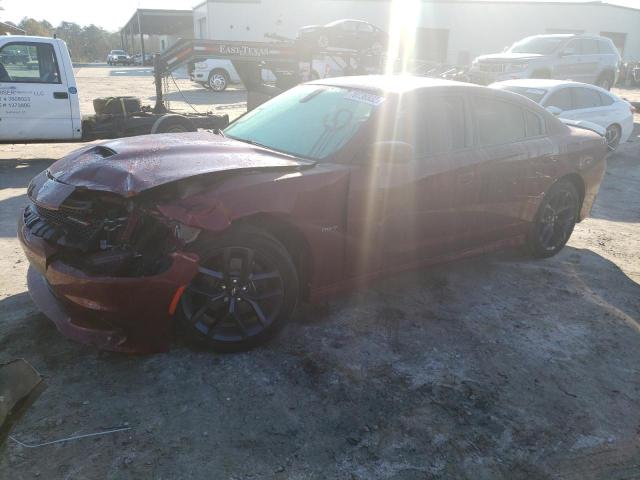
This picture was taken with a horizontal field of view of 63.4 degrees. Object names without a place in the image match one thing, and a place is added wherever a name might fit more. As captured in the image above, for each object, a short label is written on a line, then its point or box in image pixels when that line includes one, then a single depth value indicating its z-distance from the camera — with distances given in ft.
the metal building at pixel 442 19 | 103.86
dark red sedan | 9.09
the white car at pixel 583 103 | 29.73
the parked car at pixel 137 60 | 167.06
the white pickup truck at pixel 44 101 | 25.35
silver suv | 44.83
